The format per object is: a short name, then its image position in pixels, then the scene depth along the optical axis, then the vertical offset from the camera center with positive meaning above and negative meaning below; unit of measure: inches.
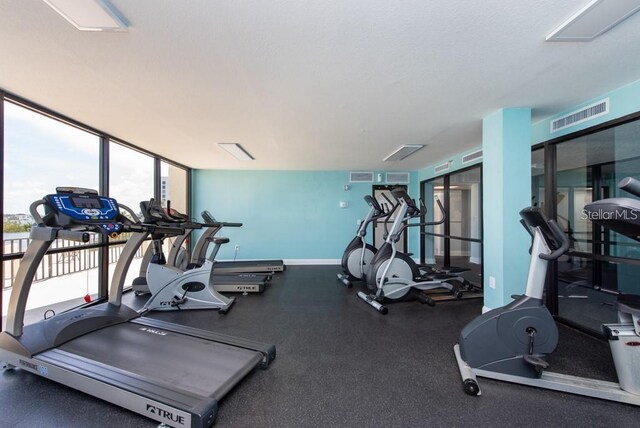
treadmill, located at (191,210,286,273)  203.5 -44.5
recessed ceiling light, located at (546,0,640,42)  53.9 +46.5
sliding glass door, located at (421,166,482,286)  186.5 -4.5
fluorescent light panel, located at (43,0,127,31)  53.5 +46.6
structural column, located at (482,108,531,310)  104.9 +6.3
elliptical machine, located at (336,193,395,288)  179.9 -31.5
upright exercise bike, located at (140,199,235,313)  127.9 -38.4
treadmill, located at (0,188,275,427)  59.4 -43.4
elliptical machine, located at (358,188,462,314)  139.1 -34.7
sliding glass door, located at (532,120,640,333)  110.2 -1.5
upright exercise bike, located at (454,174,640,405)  63.2 -36.1
